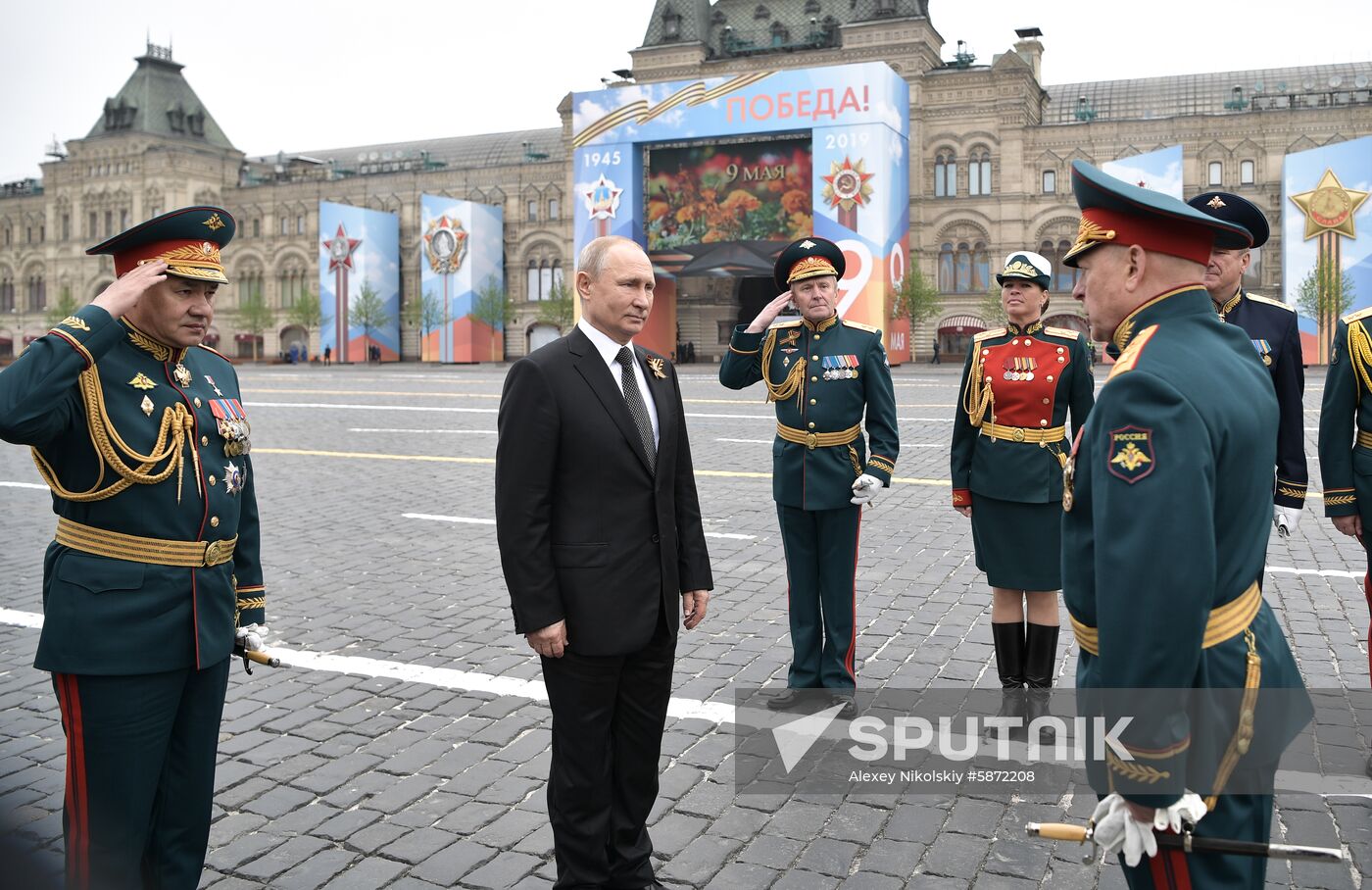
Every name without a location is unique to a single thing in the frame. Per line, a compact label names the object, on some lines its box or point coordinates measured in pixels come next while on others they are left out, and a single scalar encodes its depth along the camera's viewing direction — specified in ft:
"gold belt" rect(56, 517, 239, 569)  9.72
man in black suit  10.73
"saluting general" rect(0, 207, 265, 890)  9.37
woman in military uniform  16.37
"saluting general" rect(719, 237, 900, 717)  17.10
